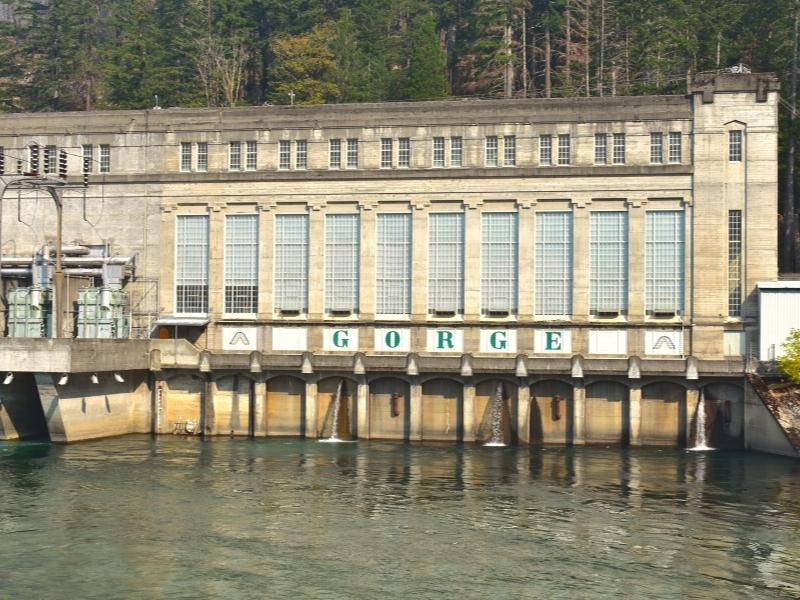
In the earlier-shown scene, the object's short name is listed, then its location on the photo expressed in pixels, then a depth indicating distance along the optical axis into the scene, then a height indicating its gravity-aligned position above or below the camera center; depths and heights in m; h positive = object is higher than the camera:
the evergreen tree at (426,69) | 120.94 +25.87
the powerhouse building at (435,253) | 76.38 +4.39
